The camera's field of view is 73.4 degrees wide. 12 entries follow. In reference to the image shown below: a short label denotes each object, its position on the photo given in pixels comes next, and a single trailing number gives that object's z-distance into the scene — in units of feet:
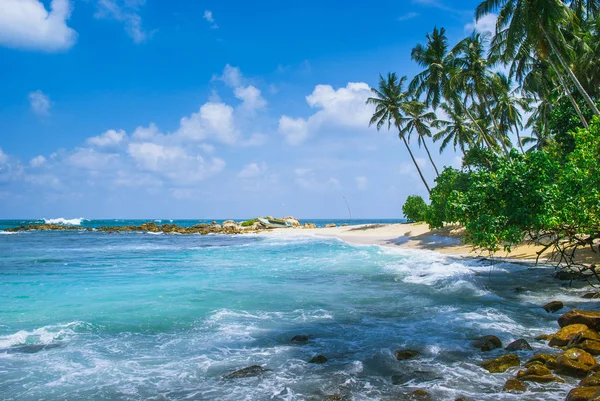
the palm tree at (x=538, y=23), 60.08
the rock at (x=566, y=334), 25.66
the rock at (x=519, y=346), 25.79
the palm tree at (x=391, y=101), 141.28
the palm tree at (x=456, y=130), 130.62
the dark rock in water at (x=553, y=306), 35.73
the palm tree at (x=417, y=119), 137.59
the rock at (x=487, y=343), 26.45
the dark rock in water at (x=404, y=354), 25.63
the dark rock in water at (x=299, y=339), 29.32
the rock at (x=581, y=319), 27.07
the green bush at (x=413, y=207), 134.62
